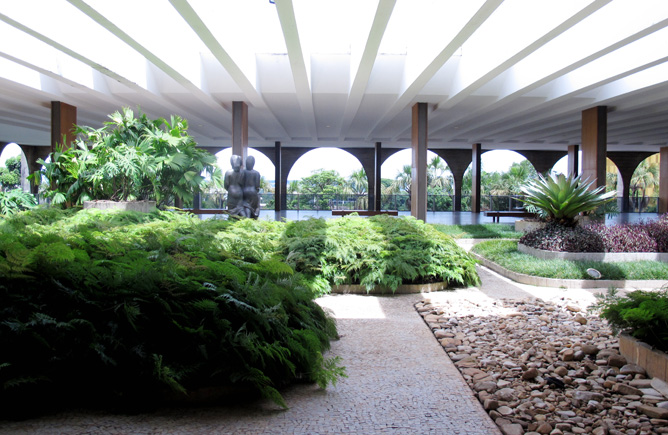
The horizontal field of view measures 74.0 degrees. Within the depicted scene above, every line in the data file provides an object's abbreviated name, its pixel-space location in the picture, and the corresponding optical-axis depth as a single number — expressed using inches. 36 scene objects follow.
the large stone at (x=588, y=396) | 104.9
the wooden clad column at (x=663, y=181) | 948.4
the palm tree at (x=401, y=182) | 1409.9
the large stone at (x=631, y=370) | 118.0
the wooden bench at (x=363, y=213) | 746.4
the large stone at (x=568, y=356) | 130.8
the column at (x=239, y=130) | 533.0
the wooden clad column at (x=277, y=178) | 1025.5
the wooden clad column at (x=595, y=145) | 531.5
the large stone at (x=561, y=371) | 120.5
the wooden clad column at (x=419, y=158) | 545.6
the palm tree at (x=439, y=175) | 1391.9
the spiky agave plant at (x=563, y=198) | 331.9
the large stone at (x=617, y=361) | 124.2
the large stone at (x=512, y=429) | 90.0
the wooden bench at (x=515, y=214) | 728.3
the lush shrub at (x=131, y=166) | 394.9
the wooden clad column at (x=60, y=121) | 543.5
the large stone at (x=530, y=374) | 117.5
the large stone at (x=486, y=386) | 110.7
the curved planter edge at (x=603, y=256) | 305.9
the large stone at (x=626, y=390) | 107.4
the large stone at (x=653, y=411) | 95.0
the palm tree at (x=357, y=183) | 1491.1
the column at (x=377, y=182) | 1004.6
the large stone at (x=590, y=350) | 134.1
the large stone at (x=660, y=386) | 106.2
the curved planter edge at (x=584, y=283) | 256.5
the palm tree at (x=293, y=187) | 1428.4
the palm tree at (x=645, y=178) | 1299.2
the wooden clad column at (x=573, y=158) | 1016.4
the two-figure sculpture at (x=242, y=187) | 386.6
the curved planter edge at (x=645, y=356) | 112.1
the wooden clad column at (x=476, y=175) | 1018.7
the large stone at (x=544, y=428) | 91.0
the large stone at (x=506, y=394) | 105.7
